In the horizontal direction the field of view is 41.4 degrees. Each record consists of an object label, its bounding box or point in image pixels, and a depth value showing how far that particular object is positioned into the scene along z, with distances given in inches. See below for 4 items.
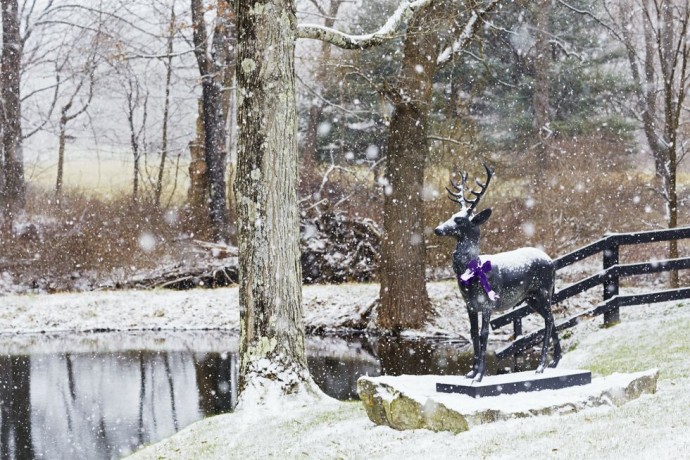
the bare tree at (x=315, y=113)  1143.0
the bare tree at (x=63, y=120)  1084.0
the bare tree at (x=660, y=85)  649.0
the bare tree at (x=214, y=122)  1051.9
